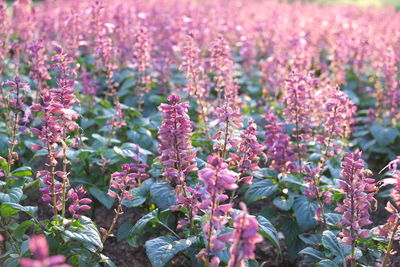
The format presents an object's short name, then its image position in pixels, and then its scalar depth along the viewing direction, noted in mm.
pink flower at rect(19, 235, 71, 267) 1536
